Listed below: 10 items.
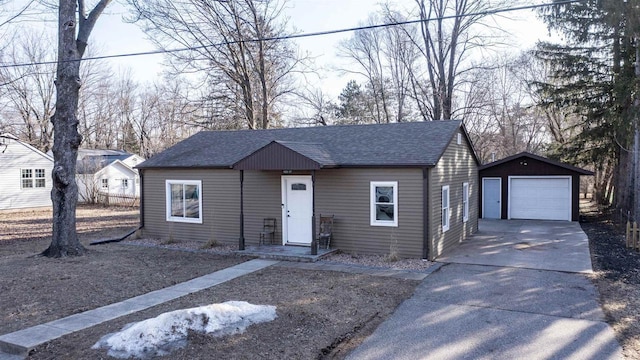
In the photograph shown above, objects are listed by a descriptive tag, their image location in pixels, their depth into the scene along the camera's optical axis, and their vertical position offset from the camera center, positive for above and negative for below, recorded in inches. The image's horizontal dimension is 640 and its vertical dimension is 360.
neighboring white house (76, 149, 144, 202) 1112.8 +15.8
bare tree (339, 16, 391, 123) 1255.3 +326.6
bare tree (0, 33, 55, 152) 1286.2 +217.6
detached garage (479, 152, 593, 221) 761.6 -23.2
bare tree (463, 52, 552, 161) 1299.2 +163.5
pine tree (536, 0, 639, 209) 671.8 +163.7
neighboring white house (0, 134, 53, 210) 959.0 +7.1
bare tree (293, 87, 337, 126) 1167.6 +193.7
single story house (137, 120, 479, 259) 429.1 -10.5
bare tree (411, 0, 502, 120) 1006.4 +295.9
